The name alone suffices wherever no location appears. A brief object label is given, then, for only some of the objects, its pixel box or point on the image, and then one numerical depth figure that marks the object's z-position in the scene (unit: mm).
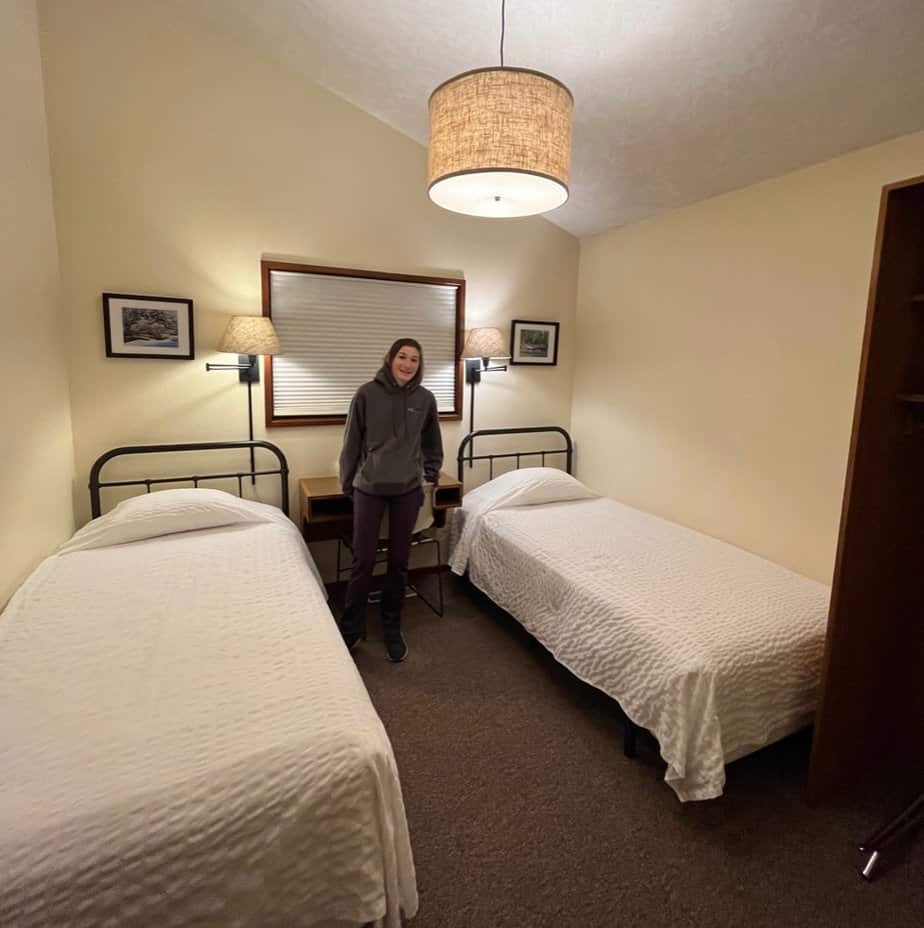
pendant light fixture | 1434
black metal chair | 3021
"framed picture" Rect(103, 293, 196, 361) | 2672
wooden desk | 2926
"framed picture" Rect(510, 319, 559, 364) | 3659
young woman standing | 2590
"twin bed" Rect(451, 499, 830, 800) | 1721
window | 3057
